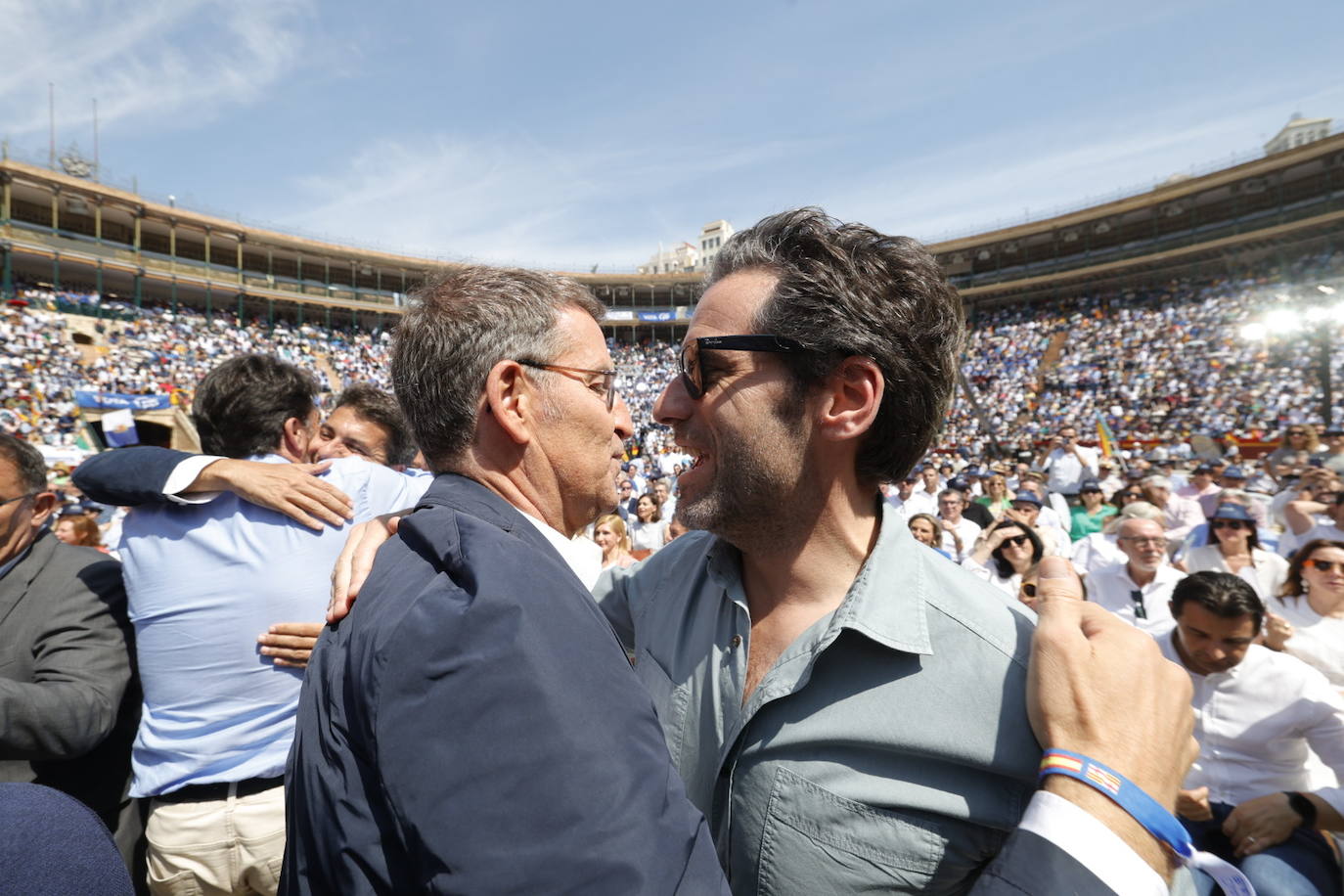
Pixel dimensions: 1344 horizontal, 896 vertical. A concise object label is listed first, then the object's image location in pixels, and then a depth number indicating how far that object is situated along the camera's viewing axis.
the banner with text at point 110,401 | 22.27
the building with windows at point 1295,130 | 44.59
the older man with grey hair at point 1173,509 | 7.45
